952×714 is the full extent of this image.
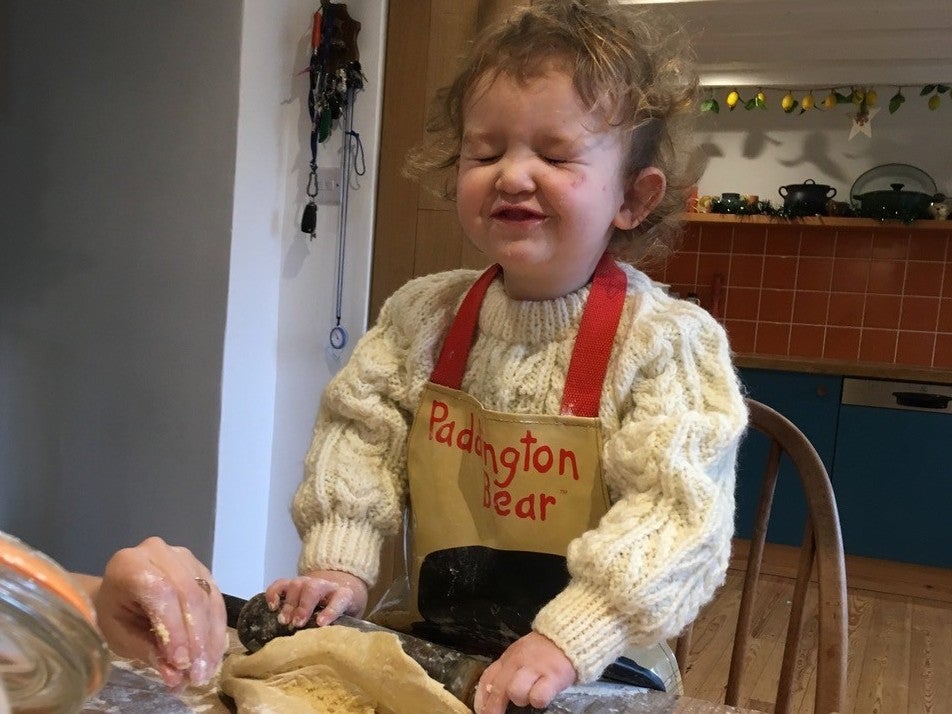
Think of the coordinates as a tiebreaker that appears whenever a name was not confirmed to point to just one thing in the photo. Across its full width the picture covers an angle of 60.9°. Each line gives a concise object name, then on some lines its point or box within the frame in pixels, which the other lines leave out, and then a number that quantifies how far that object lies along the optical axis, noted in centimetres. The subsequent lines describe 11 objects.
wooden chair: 68
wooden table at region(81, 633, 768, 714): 52
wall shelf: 317
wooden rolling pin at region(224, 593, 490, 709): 53
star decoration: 331
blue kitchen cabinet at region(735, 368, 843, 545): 305
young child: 59
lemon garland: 326
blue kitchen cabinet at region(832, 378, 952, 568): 294
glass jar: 23
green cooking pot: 316
